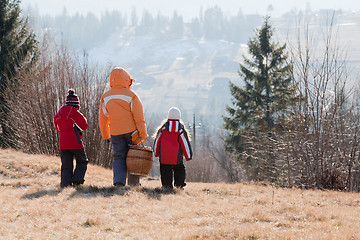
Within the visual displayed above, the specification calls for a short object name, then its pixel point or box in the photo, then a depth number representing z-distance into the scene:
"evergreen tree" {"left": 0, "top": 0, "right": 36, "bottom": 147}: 40.22
